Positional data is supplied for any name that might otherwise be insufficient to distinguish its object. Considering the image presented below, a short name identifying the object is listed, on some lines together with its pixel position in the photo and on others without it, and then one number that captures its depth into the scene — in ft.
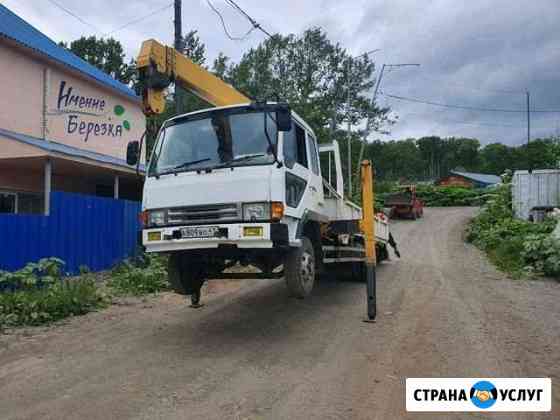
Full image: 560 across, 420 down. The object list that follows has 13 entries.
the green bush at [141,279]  30.53
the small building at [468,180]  189.98
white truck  18.16
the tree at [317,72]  129.80
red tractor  90.68
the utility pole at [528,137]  158.26
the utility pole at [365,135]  88.04
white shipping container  64.49
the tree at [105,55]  122.93
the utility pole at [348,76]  136.98
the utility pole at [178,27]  45.70
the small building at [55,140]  32.37
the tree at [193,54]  104.27
